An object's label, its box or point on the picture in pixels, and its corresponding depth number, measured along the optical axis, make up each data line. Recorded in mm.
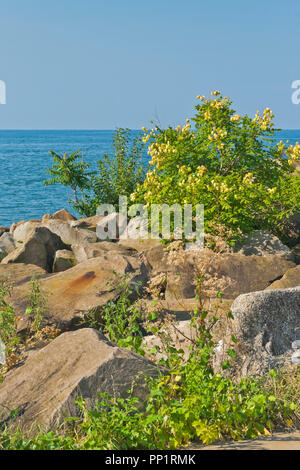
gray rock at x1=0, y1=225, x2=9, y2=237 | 15316
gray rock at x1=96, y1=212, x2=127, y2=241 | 11016
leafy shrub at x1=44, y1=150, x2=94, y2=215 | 14953
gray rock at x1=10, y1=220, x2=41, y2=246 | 12469
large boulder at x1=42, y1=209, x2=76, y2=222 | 13999
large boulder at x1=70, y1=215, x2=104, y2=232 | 11803
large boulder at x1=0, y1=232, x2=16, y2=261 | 11633
